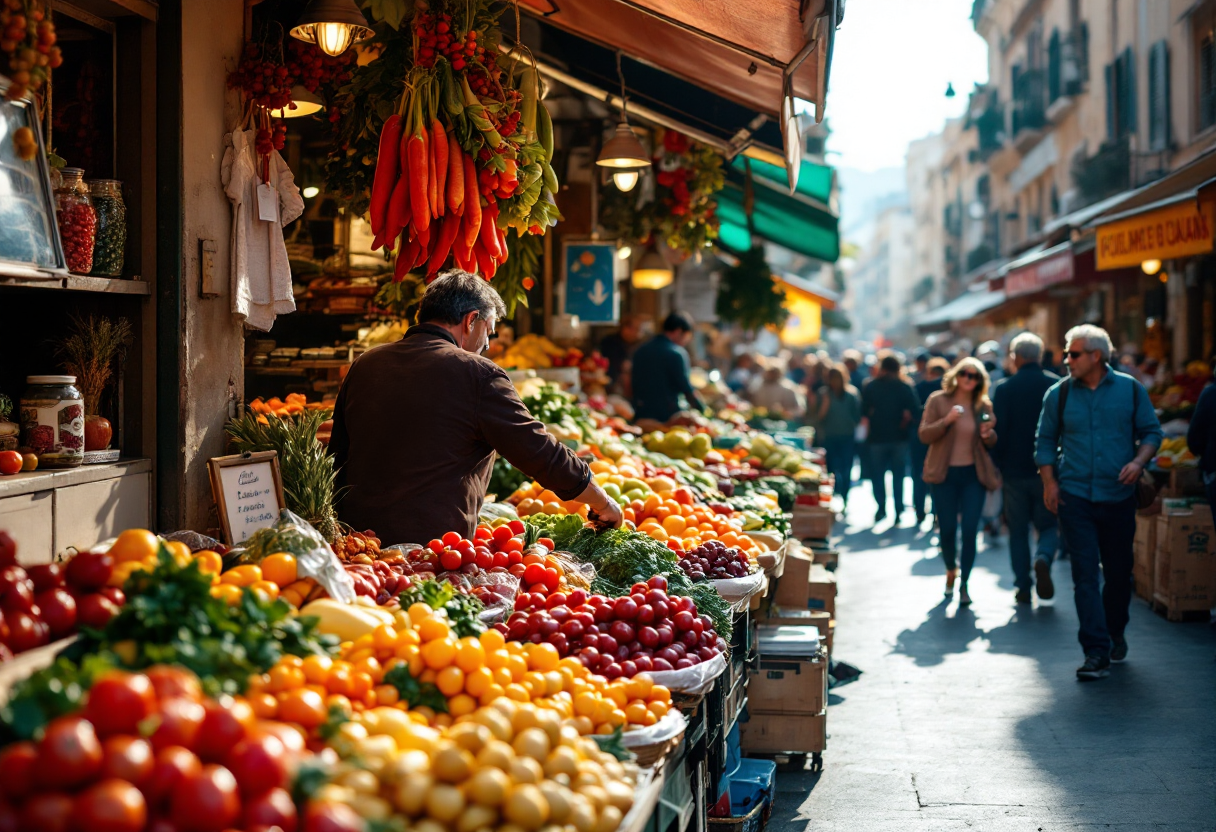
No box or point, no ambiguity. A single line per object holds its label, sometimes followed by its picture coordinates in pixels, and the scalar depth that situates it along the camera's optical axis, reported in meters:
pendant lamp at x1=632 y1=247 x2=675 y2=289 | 11.88
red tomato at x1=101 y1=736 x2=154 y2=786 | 1.67
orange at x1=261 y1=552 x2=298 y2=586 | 2.97
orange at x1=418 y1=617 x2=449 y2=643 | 2.82
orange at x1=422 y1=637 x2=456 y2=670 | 2.65
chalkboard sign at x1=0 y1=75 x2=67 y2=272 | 3.04
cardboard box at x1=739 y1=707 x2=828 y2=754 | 5.10
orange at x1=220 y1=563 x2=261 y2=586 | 2.77
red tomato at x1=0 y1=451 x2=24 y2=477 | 3.31
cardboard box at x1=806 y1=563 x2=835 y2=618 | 6.51
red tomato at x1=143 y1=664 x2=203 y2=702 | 1.88
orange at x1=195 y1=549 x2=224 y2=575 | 2.76
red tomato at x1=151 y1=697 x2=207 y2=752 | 1.78
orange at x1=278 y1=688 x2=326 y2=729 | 2.12
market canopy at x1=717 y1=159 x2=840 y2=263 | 11.70
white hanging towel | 4.16
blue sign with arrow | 9.89
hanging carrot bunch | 4.24
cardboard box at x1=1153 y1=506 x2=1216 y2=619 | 7.86
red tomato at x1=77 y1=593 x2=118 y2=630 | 2.29
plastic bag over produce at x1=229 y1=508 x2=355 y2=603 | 3.03
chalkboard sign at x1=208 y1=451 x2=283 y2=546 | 3.74
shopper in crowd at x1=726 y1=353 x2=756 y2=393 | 18.94
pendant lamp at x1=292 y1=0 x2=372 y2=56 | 4.17
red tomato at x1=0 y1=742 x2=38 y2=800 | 1.64
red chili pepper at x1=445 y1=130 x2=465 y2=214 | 4.29
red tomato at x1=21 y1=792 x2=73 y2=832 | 1.59
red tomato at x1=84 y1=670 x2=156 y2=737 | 1.76
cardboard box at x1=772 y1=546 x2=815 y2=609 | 6.26
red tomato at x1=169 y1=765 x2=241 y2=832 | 1.67
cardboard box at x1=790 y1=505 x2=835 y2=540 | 8.60
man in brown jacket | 4.14
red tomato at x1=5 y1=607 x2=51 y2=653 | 2.19
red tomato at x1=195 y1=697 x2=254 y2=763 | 1.84
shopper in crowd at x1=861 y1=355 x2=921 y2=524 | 12.33
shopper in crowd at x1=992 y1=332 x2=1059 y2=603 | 8.45
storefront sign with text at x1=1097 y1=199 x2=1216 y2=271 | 8.52
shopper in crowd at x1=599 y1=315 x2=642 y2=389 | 13.34
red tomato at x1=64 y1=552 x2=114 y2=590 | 2.39
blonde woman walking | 8.67
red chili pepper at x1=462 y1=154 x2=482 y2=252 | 4.38
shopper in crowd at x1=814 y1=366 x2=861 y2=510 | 13.84
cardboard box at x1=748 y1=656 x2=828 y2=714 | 5.07
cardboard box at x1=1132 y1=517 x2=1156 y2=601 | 8.48
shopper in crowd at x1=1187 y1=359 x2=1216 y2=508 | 6.80
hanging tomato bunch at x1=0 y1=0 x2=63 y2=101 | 2.64
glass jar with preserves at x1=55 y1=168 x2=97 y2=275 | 3.44
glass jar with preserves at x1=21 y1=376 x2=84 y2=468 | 3.49
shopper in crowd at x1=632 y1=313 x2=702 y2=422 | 10.16
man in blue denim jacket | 6.35
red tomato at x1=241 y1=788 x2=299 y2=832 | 1.72
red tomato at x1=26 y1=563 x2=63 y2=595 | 2.36
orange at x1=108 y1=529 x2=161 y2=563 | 2.58
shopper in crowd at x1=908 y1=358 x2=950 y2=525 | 12.93
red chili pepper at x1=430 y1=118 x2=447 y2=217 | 4.24
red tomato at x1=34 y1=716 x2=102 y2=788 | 1.64
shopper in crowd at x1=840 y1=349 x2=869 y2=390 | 16.66
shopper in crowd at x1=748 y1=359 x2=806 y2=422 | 15.22
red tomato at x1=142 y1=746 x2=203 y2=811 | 1.70
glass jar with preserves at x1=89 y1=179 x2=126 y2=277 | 3.68
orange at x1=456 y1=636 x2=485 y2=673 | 2.66
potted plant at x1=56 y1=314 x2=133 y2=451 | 3.79
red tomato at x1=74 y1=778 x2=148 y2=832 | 1.59
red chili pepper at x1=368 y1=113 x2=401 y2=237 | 4.24
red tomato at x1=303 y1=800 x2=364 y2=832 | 1.72
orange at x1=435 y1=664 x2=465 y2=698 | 2.60
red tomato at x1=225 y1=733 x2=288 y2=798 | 1.78
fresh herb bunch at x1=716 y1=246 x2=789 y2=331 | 13.91
